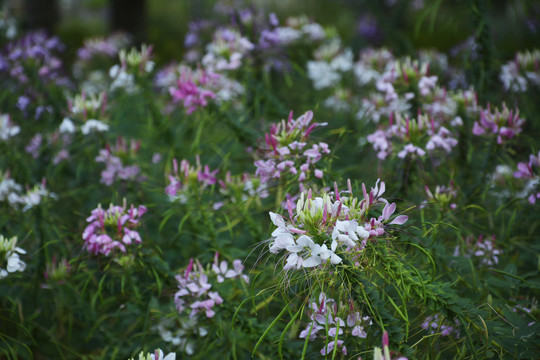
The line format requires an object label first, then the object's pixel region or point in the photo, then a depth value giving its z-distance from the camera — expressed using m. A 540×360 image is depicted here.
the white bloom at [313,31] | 3.17
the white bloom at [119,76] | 2.23
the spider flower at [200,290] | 1.43
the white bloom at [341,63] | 3.00
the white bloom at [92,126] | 2.02
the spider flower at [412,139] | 1.53
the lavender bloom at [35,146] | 2.59
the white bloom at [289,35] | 3.04
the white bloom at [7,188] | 2.01
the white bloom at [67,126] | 2.08
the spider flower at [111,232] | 1.39
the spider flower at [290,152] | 1.35
